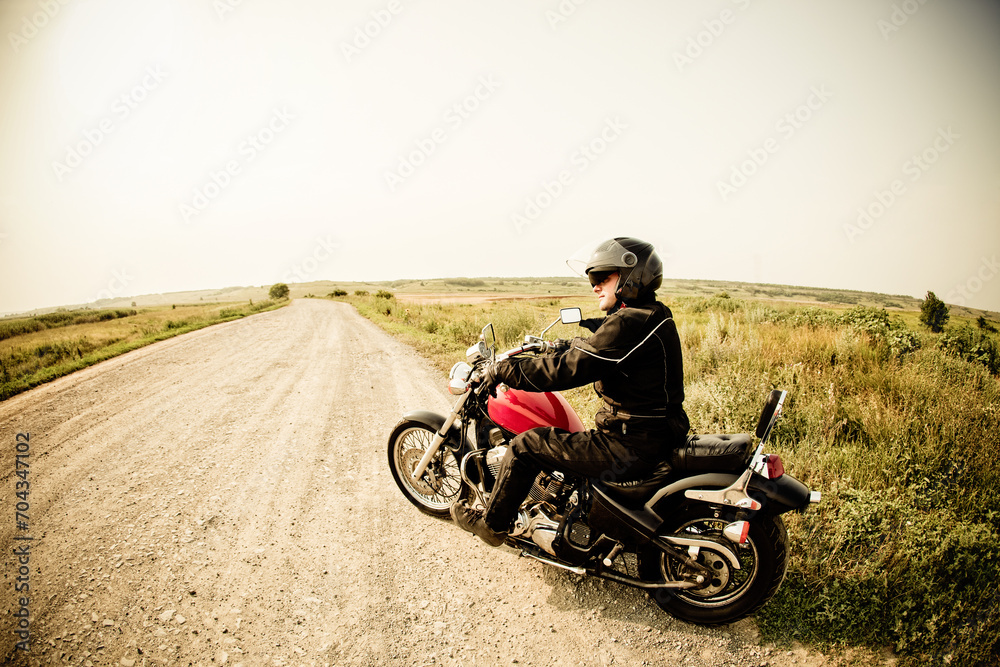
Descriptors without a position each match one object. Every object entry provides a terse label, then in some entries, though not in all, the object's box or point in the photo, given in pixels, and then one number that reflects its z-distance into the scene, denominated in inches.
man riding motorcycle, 93.8
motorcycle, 93.1
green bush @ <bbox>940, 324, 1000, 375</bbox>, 260.5
